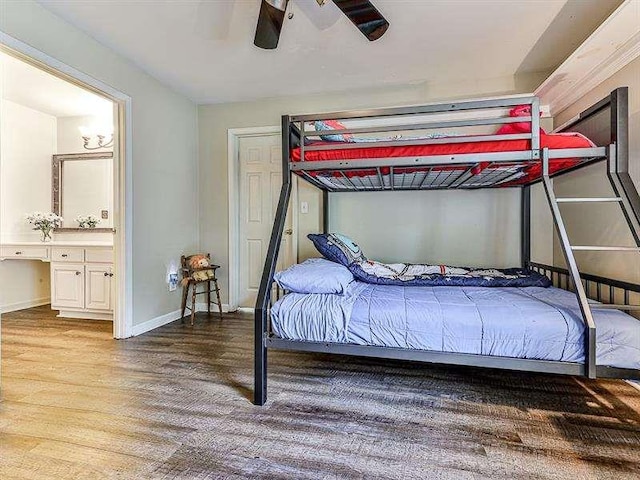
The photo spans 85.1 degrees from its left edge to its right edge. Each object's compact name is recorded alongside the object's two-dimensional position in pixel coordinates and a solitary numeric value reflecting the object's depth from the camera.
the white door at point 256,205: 3.95
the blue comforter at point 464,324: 1.65
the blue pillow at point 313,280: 2.15
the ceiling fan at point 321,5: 1.93
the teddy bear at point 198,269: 3.63
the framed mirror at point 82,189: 4.25
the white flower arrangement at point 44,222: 4.21
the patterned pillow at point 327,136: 2.20
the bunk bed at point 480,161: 1.71
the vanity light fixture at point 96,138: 4.20
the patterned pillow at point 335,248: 2.73
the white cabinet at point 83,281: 3.62
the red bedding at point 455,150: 1.93
